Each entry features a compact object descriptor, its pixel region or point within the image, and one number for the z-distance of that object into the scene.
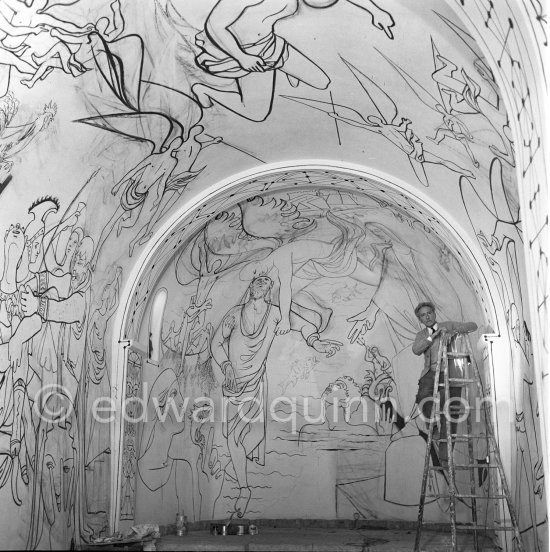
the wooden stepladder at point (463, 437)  7.86
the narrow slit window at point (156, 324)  11.52
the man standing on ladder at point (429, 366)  9.82
